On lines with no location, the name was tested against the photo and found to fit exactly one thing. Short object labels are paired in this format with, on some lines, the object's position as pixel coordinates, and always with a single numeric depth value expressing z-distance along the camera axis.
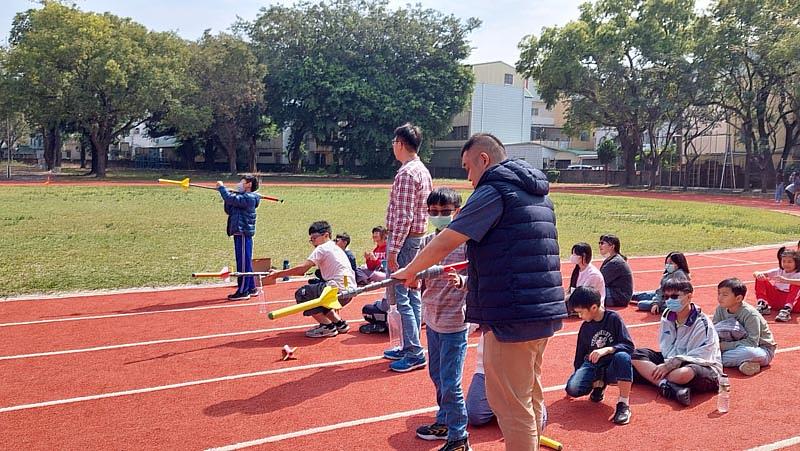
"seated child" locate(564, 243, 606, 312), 8.08
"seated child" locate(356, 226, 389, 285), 10.34
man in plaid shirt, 6.25
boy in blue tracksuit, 10.01
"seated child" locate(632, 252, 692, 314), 9.01
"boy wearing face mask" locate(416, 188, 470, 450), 4.59
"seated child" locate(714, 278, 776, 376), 6.61
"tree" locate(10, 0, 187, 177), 45.44
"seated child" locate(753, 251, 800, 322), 8.91
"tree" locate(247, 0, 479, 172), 57.94
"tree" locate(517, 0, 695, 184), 45.03
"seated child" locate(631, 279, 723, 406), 5.86
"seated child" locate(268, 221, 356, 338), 7.59
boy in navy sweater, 5.45
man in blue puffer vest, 3.55
